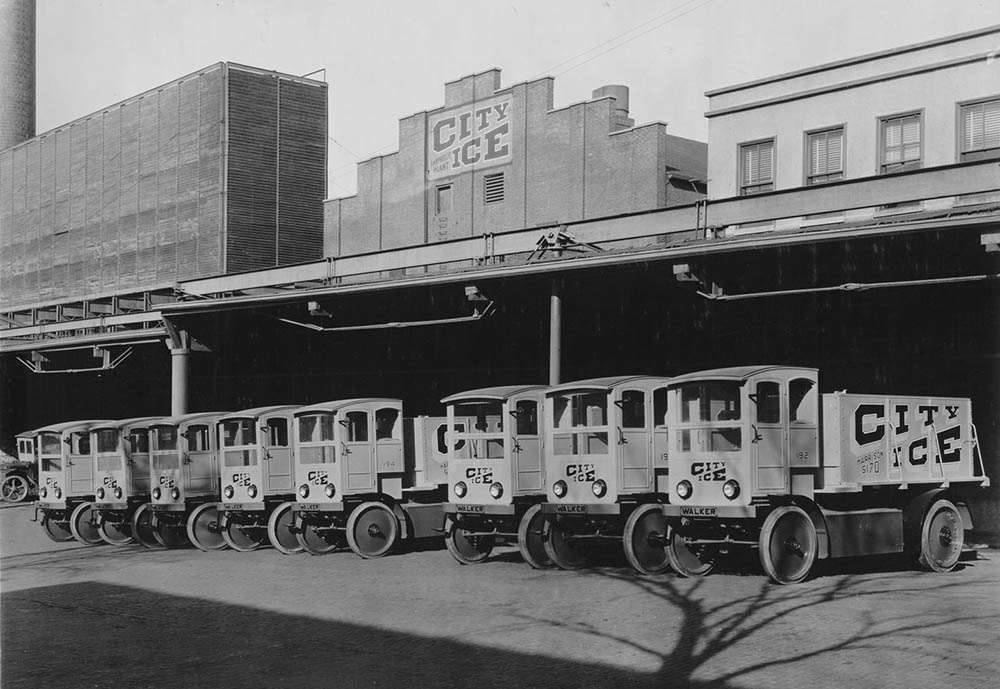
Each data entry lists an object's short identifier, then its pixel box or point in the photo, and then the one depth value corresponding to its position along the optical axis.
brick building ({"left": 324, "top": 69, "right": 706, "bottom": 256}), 37.50
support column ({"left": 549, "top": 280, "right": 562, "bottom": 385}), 20.38
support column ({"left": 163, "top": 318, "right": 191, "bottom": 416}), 28.41
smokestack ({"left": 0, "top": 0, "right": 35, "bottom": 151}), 47.67
